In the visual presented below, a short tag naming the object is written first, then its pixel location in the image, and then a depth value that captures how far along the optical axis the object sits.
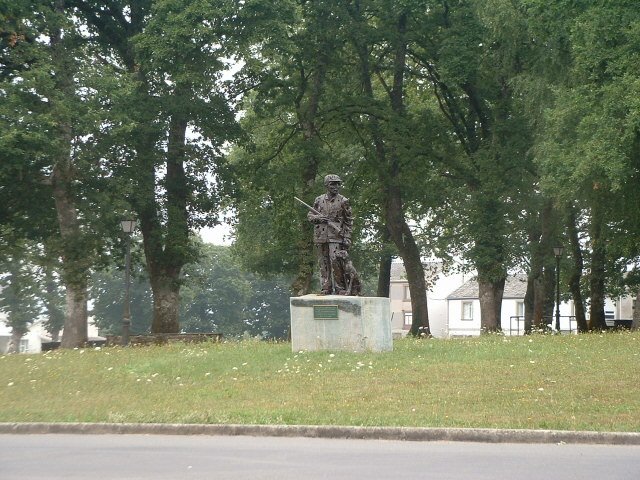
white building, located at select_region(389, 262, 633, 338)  105.22
